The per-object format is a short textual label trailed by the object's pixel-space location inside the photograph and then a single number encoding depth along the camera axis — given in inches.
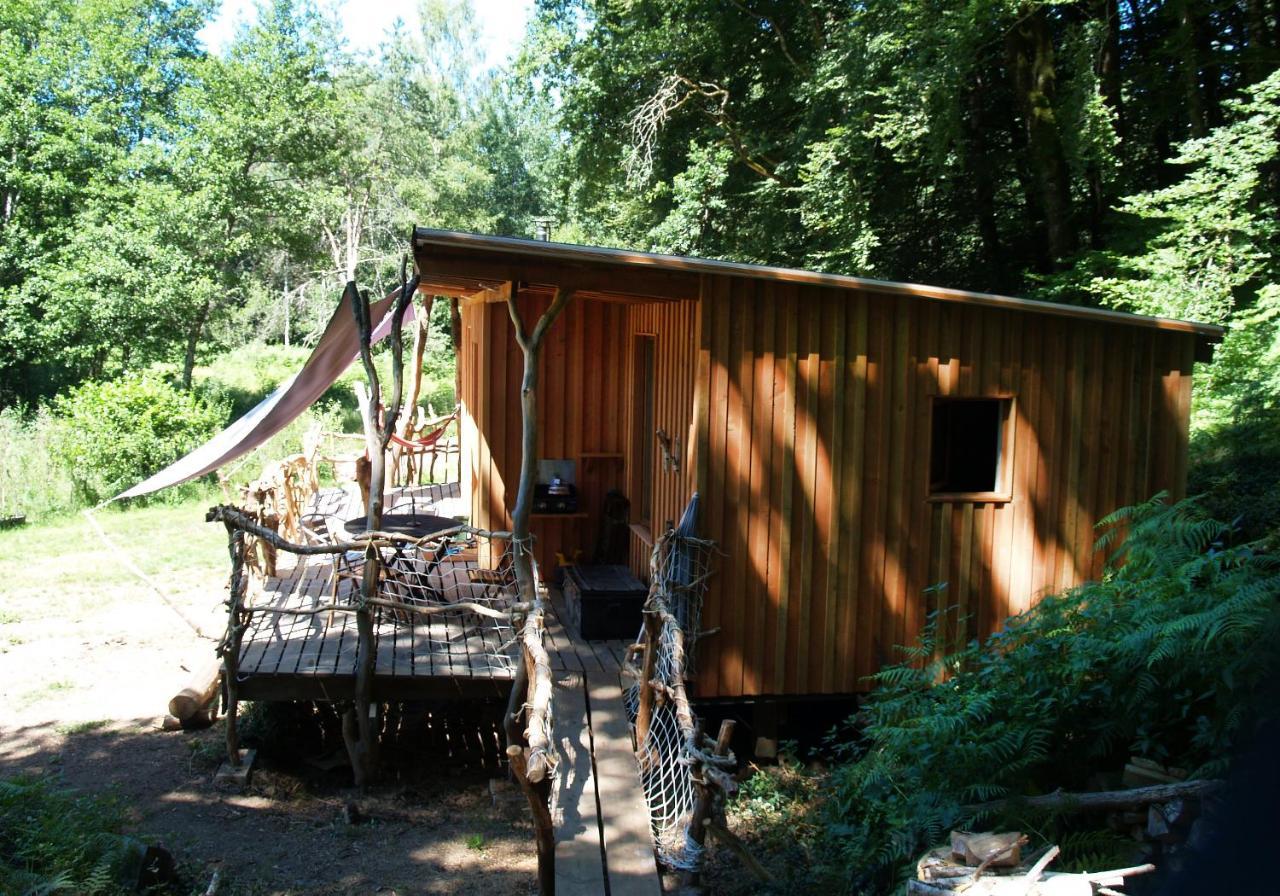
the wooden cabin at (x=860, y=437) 253.8
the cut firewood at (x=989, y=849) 154.8
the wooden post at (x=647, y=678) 229.3
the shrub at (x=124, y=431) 590.2
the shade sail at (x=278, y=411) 285.9
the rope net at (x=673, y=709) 188.5
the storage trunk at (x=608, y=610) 287.0
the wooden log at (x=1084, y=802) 171.0
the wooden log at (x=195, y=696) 281.1
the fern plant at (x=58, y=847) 163.9
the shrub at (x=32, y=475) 557.0
